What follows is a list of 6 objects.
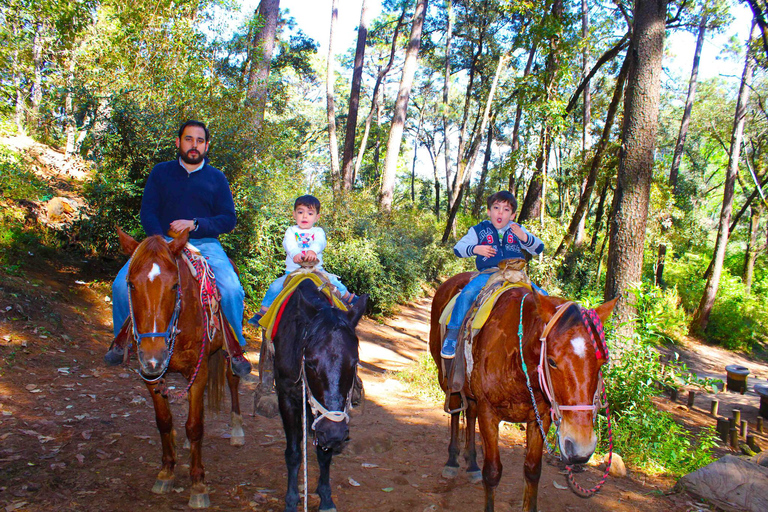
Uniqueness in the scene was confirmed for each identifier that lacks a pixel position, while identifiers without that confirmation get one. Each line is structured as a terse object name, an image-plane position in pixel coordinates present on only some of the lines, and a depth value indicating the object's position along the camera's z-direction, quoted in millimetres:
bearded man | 4180
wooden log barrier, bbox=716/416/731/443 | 9352
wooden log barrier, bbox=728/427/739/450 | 8859
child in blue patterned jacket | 4340
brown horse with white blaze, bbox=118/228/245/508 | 3123
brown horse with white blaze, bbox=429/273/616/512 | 2795
